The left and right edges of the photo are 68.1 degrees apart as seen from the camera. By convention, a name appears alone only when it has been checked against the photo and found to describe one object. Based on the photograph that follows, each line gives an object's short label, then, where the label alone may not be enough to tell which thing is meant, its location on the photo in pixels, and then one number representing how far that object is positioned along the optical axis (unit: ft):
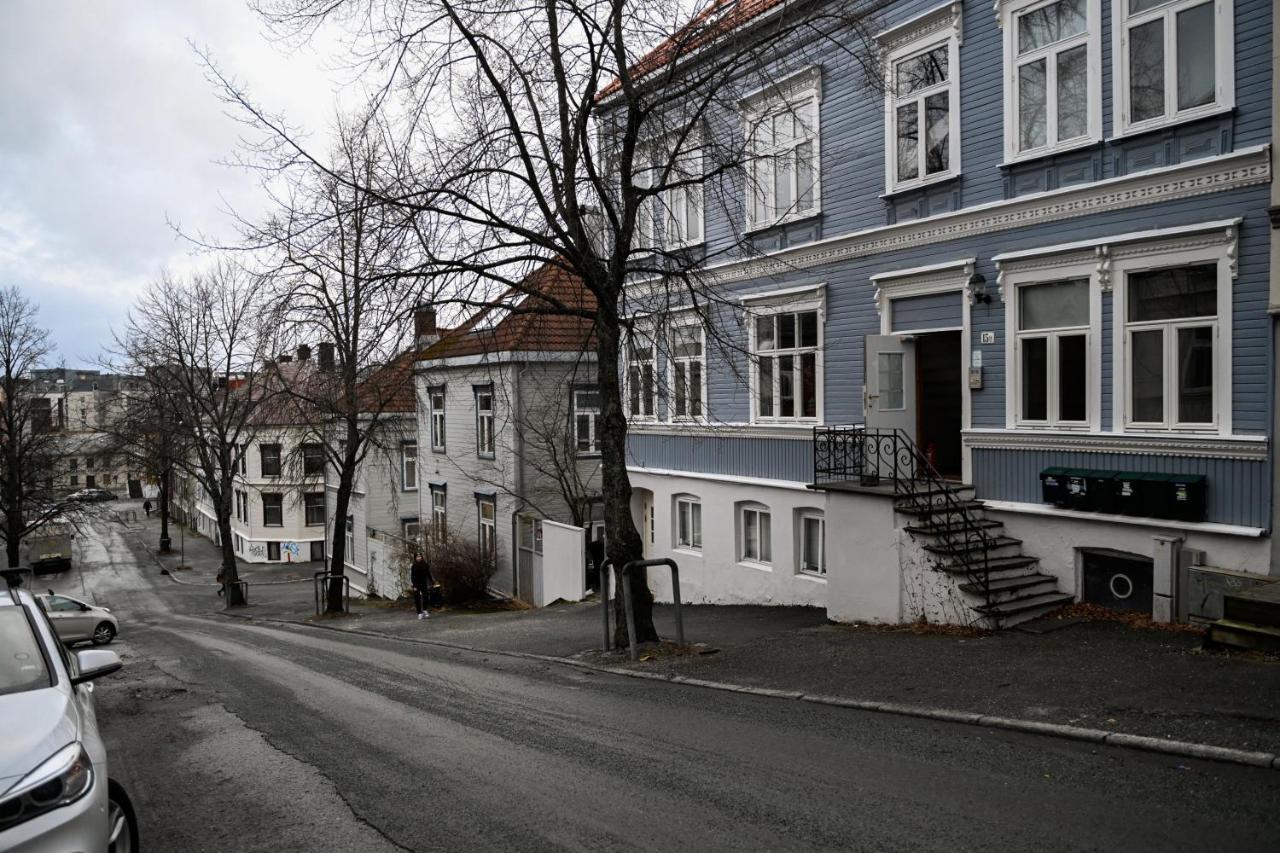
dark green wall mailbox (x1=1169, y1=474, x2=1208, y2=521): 34.40
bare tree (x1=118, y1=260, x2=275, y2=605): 120.26
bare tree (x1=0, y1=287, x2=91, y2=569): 127.95
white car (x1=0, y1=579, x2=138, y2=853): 13.62
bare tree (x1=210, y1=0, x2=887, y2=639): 35.99
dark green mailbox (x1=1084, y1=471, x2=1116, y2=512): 37.06
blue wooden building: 33.96
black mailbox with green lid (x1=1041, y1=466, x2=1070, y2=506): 39.14
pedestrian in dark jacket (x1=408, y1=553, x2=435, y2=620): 78.38
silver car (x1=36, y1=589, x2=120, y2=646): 84.53
